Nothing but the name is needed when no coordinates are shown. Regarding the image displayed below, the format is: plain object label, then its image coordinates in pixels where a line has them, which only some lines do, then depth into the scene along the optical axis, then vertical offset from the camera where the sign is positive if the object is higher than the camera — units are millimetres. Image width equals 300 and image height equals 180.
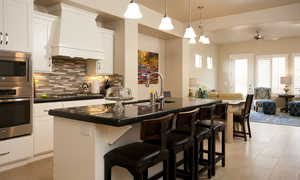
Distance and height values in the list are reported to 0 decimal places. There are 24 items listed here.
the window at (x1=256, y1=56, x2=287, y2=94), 9684 +785
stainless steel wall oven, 3043 -82
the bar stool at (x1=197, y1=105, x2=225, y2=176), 2772 -498
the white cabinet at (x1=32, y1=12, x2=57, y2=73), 3691 +815
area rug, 6883 -1008
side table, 8875 -384
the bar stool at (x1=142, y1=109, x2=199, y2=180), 2236 -567
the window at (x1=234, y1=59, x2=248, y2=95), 10520 +617
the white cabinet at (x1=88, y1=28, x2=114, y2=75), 4750 +692
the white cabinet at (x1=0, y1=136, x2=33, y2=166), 3025 -865
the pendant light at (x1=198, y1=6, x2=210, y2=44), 4012 +897
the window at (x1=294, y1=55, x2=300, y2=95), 9328 +582
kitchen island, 1903 -448
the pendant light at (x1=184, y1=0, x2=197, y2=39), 3500 +876
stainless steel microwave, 3066 +308
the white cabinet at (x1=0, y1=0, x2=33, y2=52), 3059 +917
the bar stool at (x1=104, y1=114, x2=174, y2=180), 1779 -555
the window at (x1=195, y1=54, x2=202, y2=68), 9294 +1188
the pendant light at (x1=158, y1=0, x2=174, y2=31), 3048 +888
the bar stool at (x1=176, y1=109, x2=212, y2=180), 2271 -578
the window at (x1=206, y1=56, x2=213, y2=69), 10324 +1257
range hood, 3930 +1021
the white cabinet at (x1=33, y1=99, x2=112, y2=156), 3438 -614
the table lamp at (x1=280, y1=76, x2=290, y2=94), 9086 +319
